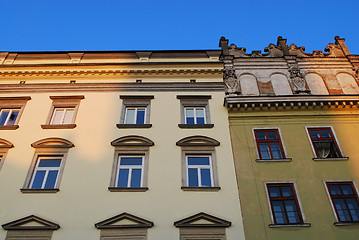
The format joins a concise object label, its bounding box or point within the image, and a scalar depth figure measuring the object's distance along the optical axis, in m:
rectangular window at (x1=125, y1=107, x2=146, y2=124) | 15.46
